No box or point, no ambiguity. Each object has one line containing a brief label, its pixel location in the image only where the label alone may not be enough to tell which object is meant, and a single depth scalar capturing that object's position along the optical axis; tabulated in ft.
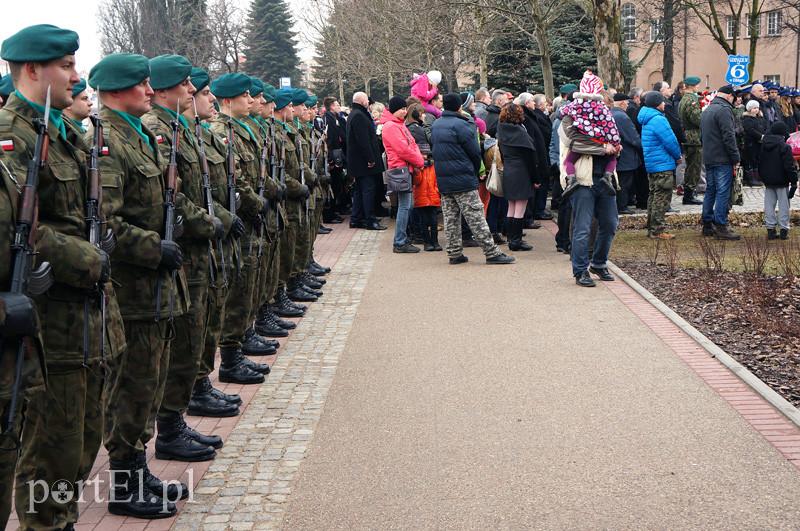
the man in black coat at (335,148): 59.57
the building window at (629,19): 171.42
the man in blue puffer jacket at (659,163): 47.62
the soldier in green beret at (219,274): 21.03
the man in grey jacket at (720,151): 46.47
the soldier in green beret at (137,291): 16.38
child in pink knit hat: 36.04
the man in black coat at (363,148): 54.08
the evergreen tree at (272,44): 232.32
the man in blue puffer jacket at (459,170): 40.81
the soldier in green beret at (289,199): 31.73
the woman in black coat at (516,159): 43.80
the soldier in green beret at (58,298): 13.24
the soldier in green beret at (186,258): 18.85
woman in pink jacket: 45.32
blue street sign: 84.48
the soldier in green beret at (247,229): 24.52
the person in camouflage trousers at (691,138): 60.03
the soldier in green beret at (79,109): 17.69
